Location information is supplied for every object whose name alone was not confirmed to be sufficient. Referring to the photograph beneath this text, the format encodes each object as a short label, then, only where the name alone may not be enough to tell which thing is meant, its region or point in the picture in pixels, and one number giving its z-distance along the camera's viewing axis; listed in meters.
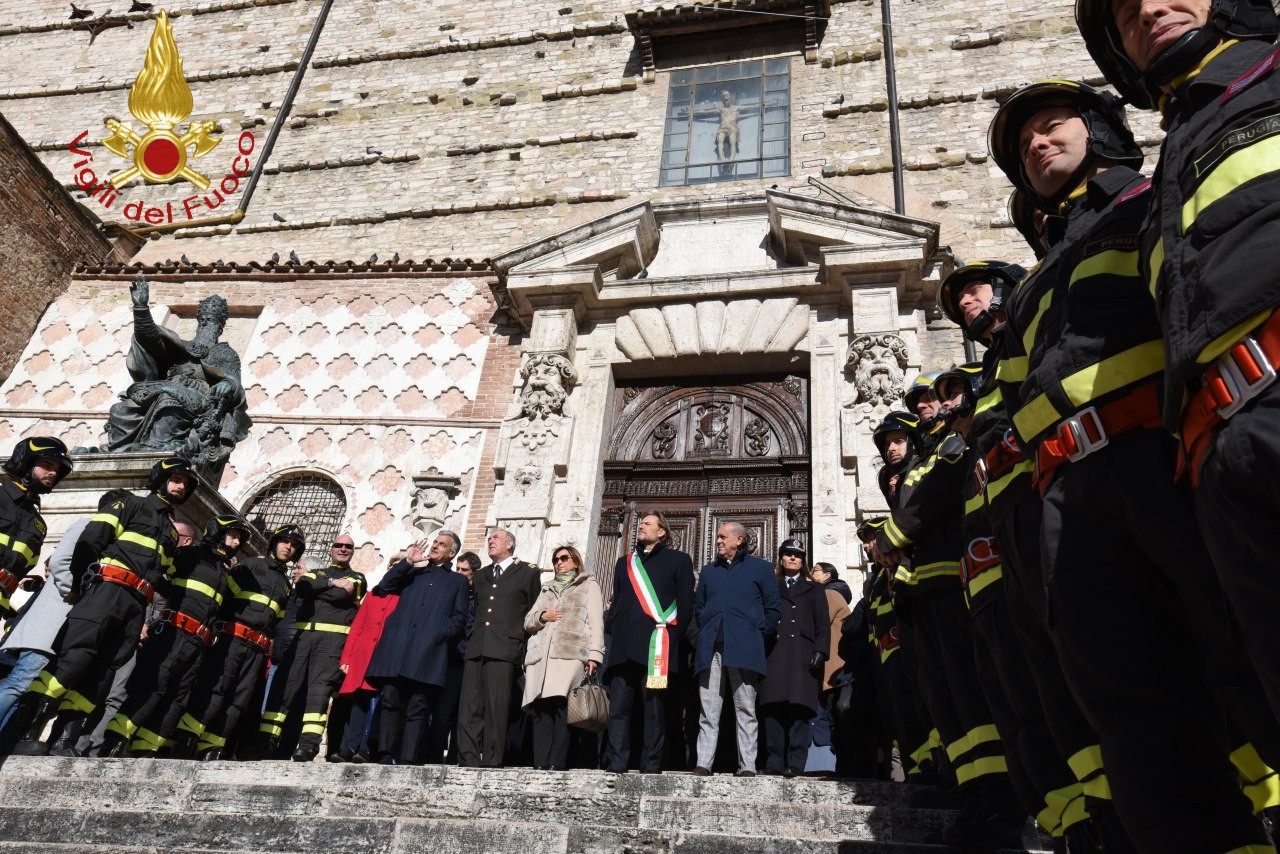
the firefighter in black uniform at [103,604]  5.62
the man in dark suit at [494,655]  5.96
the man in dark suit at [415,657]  6.03
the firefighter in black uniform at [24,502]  5.73
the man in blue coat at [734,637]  5.66
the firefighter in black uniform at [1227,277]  1.74
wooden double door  9.36
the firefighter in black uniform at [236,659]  6.59
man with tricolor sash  5.69
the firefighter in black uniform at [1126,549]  2.08
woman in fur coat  5.89
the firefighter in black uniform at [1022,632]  2.53
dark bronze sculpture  9.22
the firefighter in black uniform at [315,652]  6.54
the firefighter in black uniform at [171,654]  6.16
